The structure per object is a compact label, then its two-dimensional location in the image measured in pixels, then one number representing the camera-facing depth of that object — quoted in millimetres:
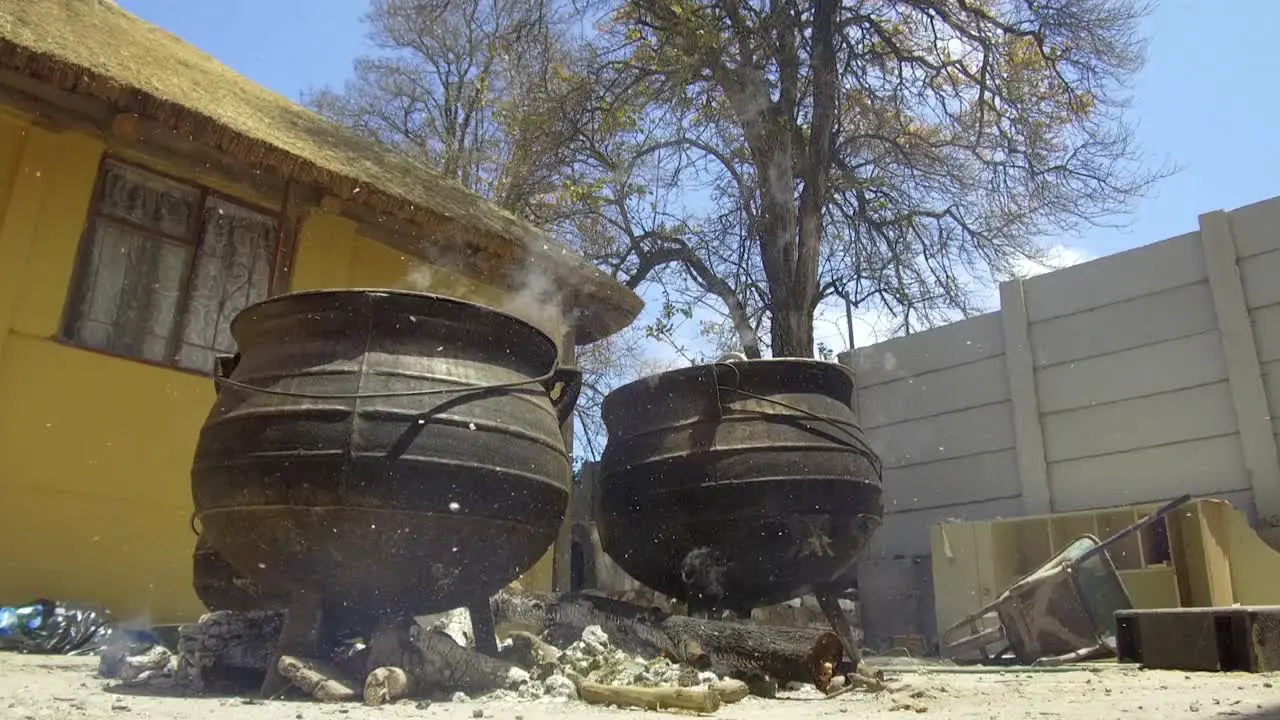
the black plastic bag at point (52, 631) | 3982
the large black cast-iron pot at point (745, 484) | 3645
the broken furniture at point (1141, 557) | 6320
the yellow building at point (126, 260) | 4691
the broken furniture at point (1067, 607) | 5012
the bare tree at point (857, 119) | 8461
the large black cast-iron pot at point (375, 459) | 2609
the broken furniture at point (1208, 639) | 3668
